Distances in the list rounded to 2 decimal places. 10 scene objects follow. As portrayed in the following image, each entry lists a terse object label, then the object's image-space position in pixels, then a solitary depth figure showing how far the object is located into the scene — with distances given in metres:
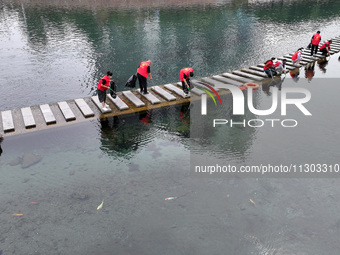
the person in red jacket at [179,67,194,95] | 14.66
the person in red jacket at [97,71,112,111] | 13.10
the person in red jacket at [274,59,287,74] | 19.28
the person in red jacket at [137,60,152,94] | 14.91
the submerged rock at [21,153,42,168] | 10.41
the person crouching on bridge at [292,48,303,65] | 20.84
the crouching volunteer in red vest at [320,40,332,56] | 23.43
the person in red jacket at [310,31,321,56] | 22.56
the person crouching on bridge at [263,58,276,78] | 18.69
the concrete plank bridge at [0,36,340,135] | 12.95
